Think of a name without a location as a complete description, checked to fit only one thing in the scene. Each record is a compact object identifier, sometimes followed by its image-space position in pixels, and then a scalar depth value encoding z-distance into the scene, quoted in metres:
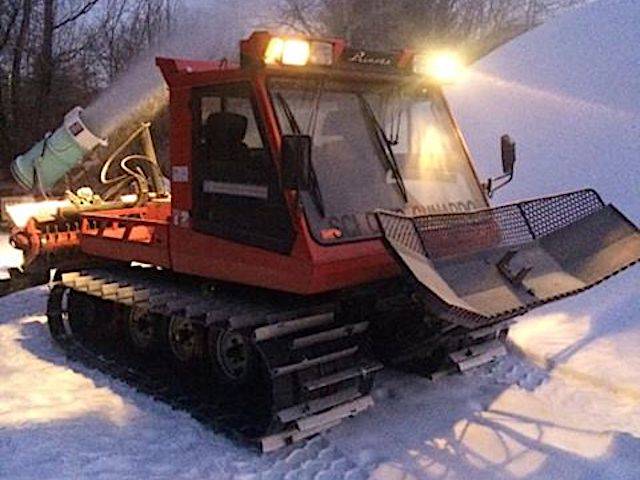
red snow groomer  4.45
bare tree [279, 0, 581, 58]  21.64
